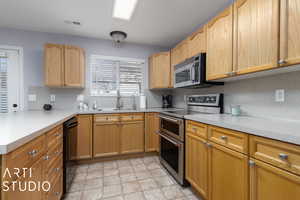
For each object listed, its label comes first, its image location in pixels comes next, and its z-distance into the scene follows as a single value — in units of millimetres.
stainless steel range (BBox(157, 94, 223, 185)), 1769
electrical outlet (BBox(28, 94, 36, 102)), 2609
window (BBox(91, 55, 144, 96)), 2992
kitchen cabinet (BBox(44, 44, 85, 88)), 2402
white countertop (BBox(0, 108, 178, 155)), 639
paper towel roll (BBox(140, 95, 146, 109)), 3145
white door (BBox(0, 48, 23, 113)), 2523
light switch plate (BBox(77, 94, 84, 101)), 2793
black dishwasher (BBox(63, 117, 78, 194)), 1539
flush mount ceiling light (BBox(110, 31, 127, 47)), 2582
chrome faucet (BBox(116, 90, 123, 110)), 3000
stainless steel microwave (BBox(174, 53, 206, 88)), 1879
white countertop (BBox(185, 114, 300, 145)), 777
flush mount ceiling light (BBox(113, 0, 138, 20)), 1819
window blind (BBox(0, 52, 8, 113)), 2520
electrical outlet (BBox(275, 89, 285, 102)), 1317
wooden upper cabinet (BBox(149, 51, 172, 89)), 2875
